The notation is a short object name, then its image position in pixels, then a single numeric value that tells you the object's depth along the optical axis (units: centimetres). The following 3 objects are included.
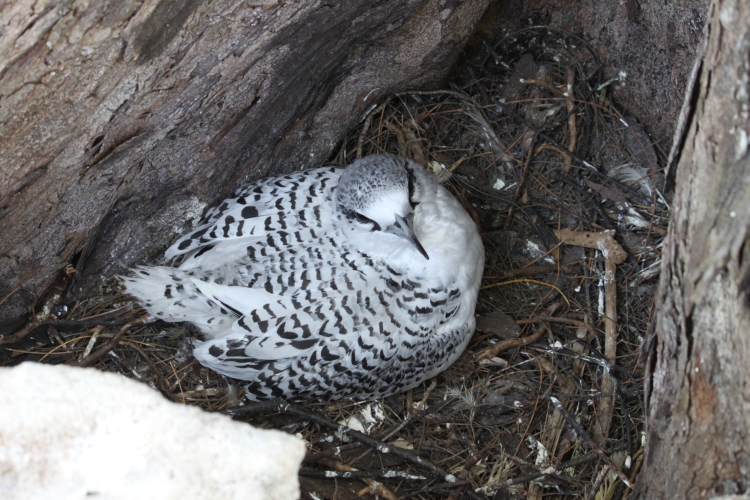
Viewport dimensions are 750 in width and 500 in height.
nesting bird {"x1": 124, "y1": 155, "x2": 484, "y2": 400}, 298
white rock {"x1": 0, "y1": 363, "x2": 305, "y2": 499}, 181
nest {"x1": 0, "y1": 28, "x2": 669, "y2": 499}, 302
